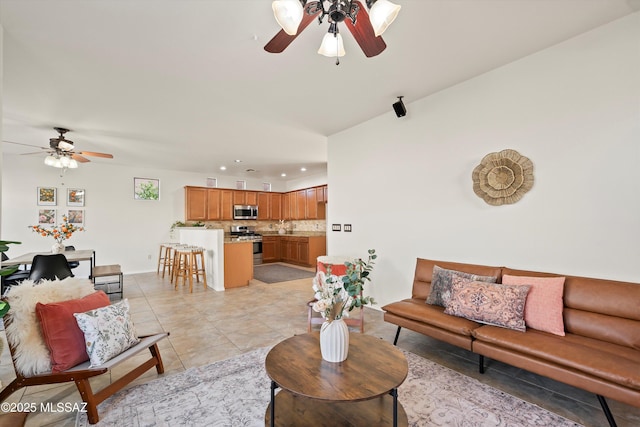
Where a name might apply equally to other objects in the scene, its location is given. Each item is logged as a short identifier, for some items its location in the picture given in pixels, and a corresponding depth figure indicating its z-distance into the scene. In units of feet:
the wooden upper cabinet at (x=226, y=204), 26.58
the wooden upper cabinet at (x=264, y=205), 29.22
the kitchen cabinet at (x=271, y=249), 28.25
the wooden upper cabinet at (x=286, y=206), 30.25
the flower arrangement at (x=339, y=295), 5.75
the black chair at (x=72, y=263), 16.04
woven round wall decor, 8.77
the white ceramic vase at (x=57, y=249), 14.66
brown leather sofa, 5.44
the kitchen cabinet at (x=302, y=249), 25.23
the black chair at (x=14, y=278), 13.42
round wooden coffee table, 4.74
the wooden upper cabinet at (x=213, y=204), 25.79
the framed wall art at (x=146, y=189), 23.21
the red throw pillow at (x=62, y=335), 6.12
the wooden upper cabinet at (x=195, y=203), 24.80
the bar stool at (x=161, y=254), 22.51
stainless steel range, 27.35
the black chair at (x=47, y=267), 12.37
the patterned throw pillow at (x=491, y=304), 7.40
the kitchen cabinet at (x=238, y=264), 17.87
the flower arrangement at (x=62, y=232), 14.08
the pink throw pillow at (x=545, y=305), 7.11
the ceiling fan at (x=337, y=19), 4.71
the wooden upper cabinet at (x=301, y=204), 27.76
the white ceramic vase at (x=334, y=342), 5.70
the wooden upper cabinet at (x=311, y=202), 26.53
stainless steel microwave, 27.41
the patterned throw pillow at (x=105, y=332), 6.30
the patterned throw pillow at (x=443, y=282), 8.88
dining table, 12.22
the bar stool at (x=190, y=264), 17.16
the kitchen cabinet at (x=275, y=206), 29.99
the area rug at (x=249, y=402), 5.92
